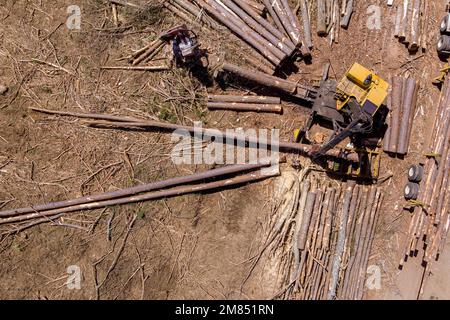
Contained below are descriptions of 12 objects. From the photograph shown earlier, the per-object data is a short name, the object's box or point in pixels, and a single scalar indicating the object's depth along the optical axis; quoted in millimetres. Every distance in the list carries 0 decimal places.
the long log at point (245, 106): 16109
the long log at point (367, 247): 16281
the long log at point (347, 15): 16469
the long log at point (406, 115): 16406
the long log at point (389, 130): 16359
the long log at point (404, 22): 16531
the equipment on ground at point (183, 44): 14930
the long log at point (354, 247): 16250
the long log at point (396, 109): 16344
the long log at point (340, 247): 16047
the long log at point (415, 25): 16469
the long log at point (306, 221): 15773
